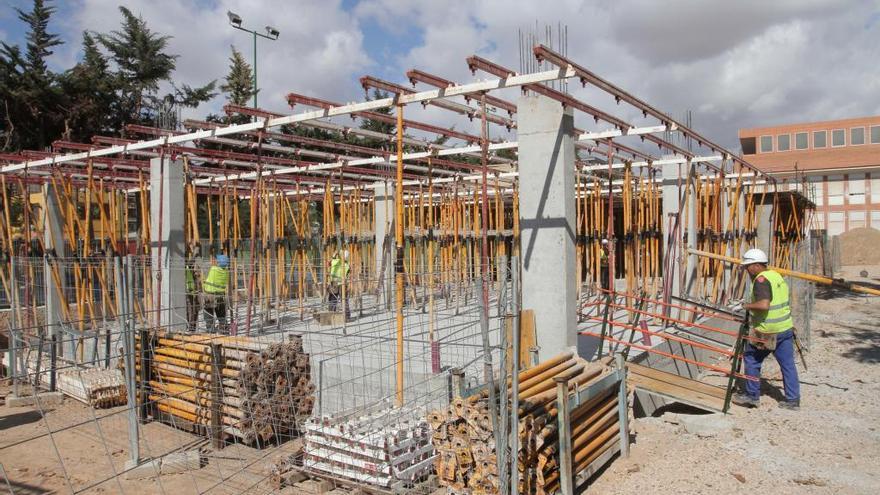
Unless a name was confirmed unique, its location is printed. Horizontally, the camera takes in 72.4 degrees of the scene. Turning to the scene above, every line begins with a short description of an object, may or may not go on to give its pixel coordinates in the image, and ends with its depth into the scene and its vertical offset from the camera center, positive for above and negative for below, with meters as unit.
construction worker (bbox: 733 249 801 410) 6.90 -1.36
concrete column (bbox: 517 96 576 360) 7.04 +0.06
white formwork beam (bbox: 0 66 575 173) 6.41 +1.52
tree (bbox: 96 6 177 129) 27.39 +8.10
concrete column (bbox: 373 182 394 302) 14.51 +0.17
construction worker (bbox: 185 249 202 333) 11.01 -1.07
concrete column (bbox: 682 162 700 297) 12.31 -0.34
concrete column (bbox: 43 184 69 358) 11.66 -0.18
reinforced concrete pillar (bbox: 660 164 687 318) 12.15 +0.23
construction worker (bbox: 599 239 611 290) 17.44 -1.47
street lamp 15.92 +5.62
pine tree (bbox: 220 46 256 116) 30.92 +7.61
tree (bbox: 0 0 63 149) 22.88 +5.07
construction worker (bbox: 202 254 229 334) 11.08 -1.01
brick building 44.09 +4.27
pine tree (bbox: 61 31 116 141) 23.89 +5.42
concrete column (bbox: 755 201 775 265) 17.61 -0.21
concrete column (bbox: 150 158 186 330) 10.41 +0.15
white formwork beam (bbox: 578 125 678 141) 9.33 +1.39
